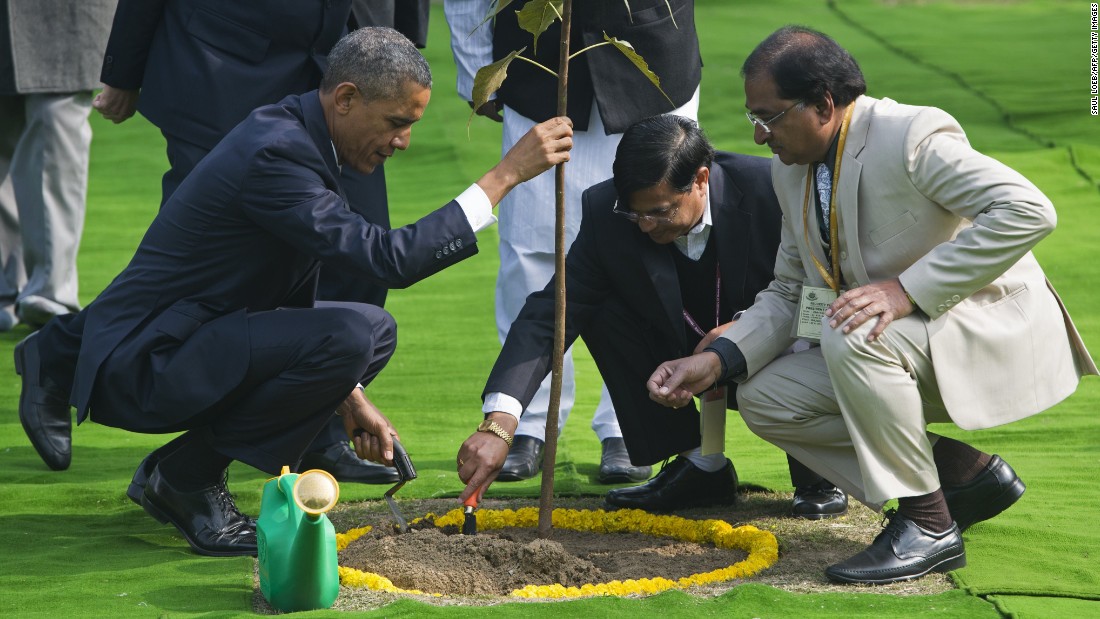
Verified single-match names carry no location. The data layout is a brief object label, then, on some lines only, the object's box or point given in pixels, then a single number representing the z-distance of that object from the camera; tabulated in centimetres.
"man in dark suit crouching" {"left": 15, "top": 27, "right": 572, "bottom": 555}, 637
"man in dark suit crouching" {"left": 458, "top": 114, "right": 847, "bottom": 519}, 682
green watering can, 547
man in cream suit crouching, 603
